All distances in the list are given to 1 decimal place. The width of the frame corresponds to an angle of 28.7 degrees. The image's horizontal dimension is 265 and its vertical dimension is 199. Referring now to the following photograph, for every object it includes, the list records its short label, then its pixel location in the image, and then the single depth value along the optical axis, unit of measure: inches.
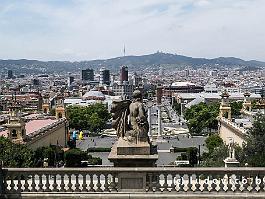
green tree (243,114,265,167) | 1028.5
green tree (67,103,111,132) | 4176.7
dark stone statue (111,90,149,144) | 574.2
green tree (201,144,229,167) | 1238.2
